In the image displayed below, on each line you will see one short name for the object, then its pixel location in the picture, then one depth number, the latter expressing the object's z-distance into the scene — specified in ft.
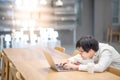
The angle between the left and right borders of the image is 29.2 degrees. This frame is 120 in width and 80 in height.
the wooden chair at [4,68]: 10.20
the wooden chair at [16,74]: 6.67
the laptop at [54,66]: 7.59
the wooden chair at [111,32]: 33.63
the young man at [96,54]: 7.29
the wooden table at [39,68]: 6.64
